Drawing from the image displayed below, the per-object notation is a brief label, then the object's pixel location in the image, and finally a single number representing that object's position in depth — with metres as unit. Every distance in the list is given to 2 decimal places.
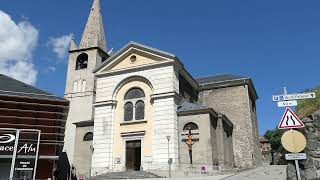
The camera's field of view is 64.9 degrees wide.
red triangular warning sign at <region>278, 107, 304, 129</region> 7.12
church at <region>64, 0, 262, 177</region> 20.87
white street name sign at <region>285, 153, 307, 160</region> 7.10
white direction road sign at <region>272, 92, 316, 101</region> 7.57
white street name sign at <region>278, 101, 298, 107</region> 7.53
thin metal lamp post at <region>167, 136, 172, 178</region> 20.20
